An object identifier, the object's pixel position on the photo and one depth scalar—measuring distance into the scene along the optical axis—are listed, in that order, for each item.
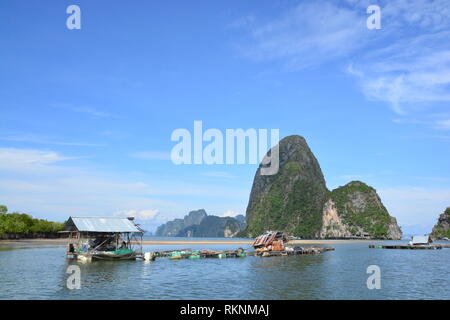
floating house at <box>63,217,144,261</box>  47.34
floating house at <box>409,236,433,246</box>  100.81
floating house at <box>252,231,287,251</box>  72.38
